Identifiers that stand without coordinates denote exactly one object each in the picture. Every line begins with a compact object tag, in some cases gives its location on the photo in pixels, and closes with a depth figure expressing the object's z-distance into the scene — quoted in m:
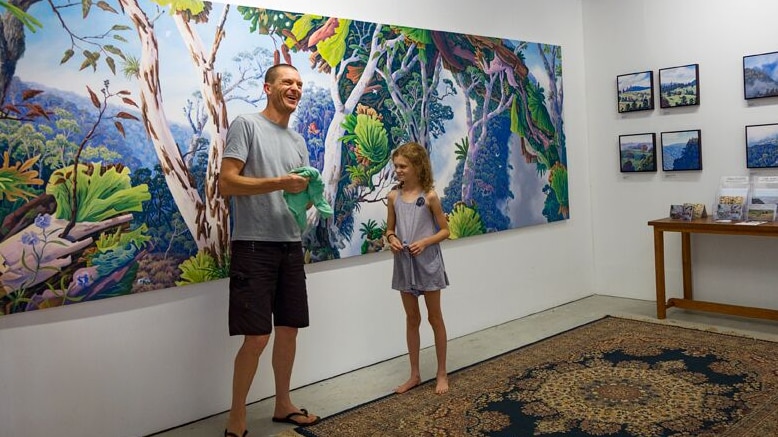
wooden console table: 4.30
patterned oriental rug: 2.92
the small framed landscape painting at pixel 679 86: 5.01
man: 2.92
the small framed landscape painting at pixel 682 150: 5.02
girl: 3.38
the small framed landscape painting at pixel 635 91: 5.27
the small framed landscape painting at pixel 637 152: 5.30
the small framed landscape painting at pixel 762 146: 4.64
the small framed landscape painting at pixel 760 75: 4.60
